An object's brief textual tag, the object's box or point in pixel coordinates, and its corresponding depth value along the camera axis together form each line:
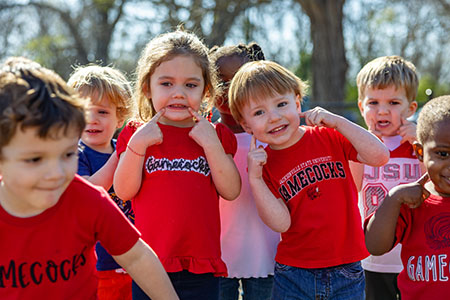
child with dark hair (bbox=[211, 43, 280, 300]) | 2.87
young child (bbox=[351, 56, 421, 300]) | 3.06
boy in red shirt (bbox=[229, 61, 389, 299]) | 2.48
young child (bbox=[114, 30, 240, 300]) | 2.36
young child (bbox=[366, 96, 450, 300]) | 2.20
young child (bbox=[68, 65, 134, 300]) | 2.93
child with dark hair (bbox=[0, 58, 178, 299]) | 1.70
